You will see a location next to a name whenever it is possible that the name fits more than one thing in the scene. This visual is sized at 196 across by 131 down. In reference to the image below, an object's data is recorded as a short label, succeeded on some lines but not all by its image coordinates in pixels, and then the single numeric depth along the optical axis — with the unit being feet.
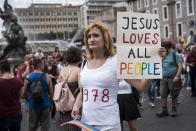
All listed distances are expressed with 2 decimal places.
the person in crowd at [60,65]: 28.69
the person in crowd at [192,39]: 53.71
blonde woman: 7.90
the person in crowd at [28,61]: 19.97
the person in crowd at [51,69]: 24.13
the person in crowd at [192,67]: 28.50
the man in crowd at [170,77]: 20.16
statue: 52.60
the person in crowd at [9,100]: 12.73
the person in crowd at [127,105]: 13.70
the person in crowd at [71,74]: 12.00
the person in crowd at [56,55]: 30.63
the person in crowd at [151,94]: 24.93
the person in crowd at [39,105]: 15.19
